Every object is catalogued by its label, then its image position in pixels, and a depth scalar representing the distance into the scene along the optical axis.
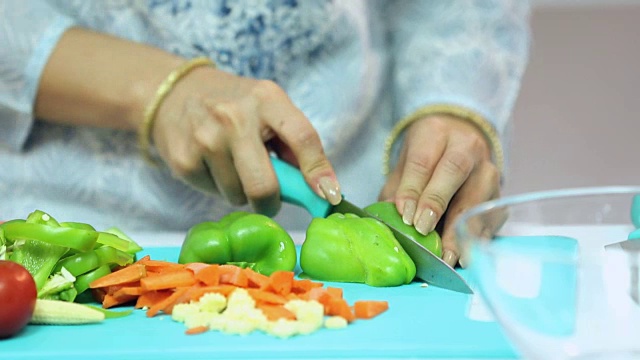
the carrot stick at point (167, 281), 0.91
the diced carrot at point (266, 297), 0.88
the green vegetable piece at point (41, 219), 0.94
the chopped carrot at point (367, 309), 0.88
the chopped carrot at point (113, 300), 0.91
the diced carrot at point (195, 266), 0.92
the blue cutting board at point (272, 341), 0.82
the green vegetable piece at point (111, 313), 0.89
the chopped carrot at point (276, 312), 0.86
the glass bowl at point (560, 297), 0.71
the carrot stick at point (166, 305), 0.89
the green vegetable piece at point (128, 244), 0.99
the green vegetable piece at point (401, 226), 1.03
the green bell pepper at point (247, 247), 0.99
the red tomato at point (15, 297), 0.83
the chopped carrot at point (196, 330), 0.85
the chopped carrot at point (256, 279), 0.91
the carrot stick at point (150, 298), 0.91
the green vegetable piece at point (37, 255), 0.92
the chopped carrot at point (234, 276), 0.91
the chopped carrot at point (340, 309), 0.87
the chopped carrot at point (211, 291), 0.89
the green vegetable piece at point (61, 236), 0.91
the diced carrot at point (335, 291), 0.90
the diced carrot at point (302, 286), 0.92
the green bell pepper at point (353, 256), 0.97
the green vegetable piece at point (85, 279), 0.92
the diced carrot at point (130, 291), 0.91
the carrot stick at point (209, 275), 0.91
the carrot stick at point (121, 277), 0.92
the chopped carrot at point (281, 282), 0.90
